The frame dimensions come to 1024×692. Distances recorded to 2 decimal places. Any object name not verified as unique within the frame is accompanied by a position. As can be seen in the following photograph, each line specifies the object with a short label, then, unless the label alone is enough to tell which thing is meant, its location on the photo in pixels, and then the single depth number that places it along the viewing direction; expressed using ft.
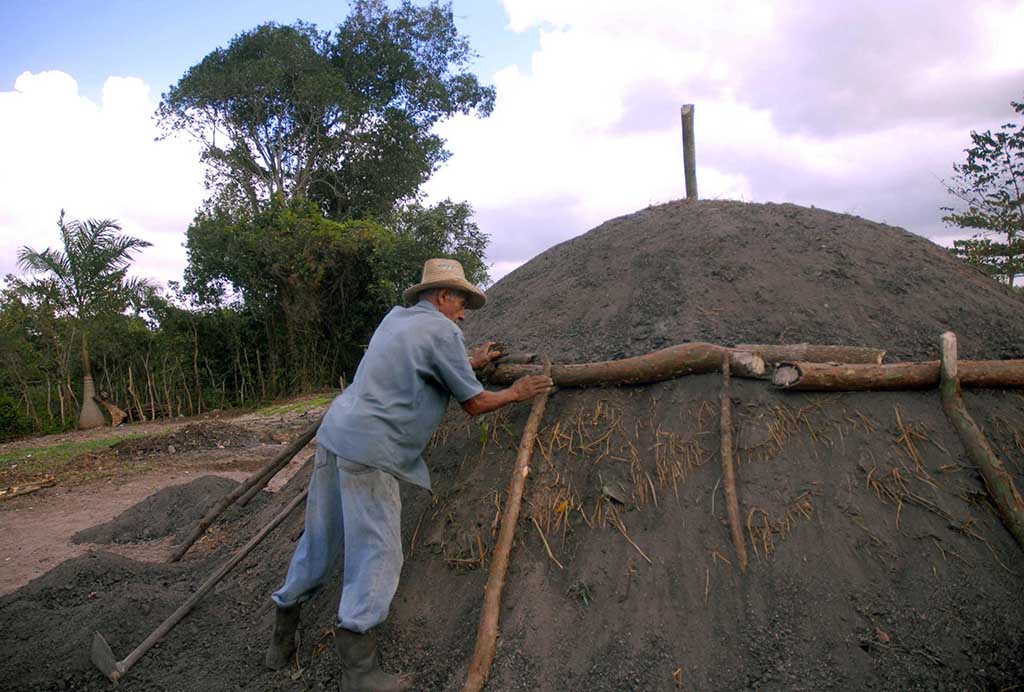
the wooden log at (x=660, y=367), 12.85
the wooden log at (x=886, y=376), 12.35
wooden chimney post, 20.32
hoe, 13.07
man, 11.19
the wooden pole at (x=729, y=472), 11.14
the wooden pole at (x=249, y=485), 17.60
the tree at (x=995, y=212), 44.21
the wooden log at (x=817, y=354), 12.89
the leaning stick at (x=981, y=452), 11.16
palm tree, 54.34
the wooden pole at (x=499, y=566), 10.79
